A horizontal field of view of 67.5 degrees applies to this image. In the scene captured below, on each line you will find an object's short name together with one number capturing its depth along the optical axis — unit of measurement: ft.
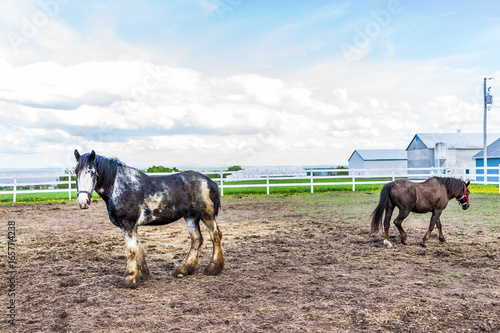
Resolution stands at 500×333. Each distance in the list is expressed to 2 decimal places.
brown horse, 24.98
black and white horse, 16.51
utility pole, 95.30
